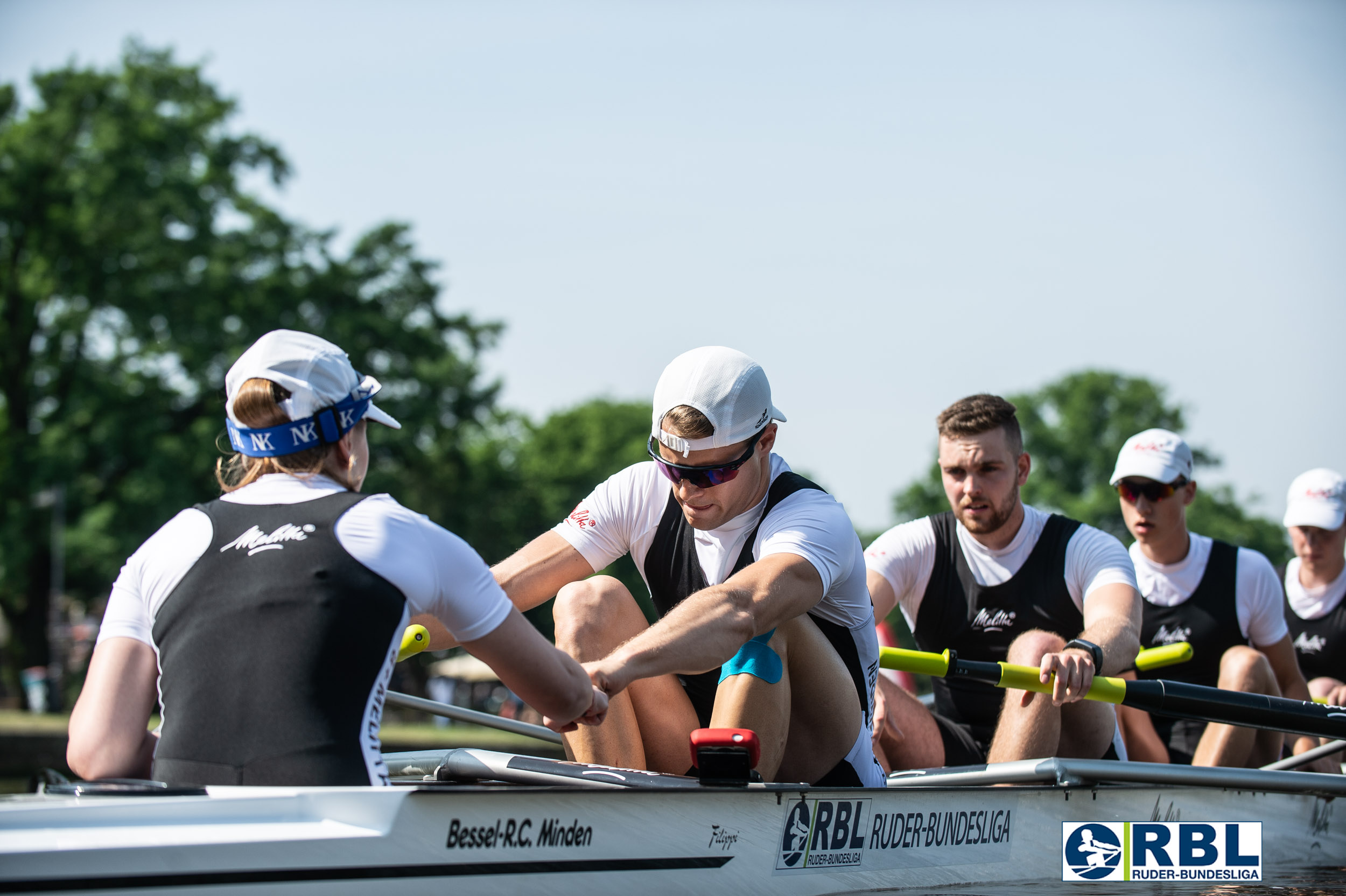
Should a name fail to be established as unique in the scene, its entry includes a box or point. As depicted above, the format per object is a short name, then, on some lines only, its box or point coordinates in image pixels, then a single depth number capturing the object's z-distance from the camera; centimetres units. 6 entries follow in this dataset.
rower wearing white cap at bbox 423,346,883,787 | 745
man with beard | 1095
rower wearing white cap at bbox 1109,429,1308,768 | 1370
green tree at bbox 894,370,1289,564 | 9575
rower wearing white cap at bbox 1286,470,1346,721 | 1583
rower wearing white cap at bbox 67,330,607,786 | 526
